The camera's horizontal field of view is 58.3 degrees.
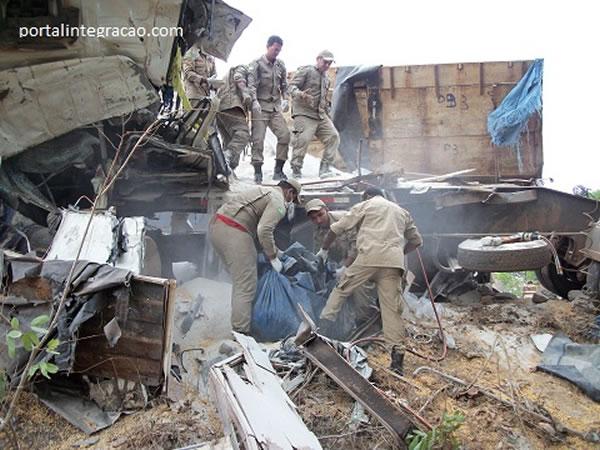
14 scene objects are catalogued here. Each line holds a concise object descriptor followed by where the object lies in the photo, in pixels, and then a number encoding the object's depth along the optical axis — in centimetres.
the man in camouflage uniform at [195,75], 805
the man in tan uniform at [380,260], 480
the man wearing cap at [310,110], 789
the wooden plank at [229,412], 248
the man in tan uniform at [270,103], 756
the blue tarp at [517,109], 843
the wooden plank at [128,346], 344
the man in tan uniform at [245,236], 492
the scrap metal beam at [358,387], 320
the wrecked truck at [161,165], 526
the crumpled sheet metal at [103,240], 396
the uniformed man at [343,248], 525
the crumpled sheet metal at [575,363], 416
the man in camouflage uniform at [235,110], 732
